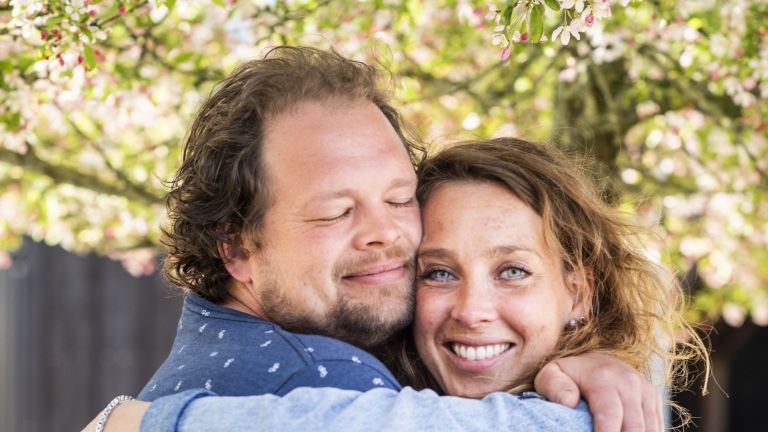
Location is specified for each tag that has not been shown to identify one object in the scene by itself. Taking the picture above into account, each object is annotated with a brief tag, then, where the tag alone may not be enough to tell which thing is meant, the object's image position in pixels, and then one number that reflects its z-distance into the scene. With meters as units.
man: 2.61
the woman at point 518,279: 2.78
